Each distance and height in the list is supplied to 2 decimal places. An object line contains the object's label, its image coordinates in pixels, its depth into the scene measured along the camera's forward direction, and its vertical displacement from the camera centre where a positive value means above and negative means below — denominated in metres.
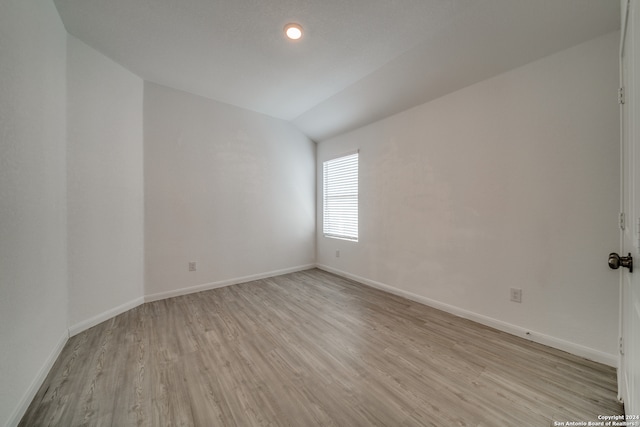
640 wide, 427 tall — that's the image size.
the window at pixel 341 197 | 3.76 +0.25
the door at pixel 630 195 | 0.81 +0.07
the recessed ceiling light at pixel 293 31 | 1.96 +1.58
